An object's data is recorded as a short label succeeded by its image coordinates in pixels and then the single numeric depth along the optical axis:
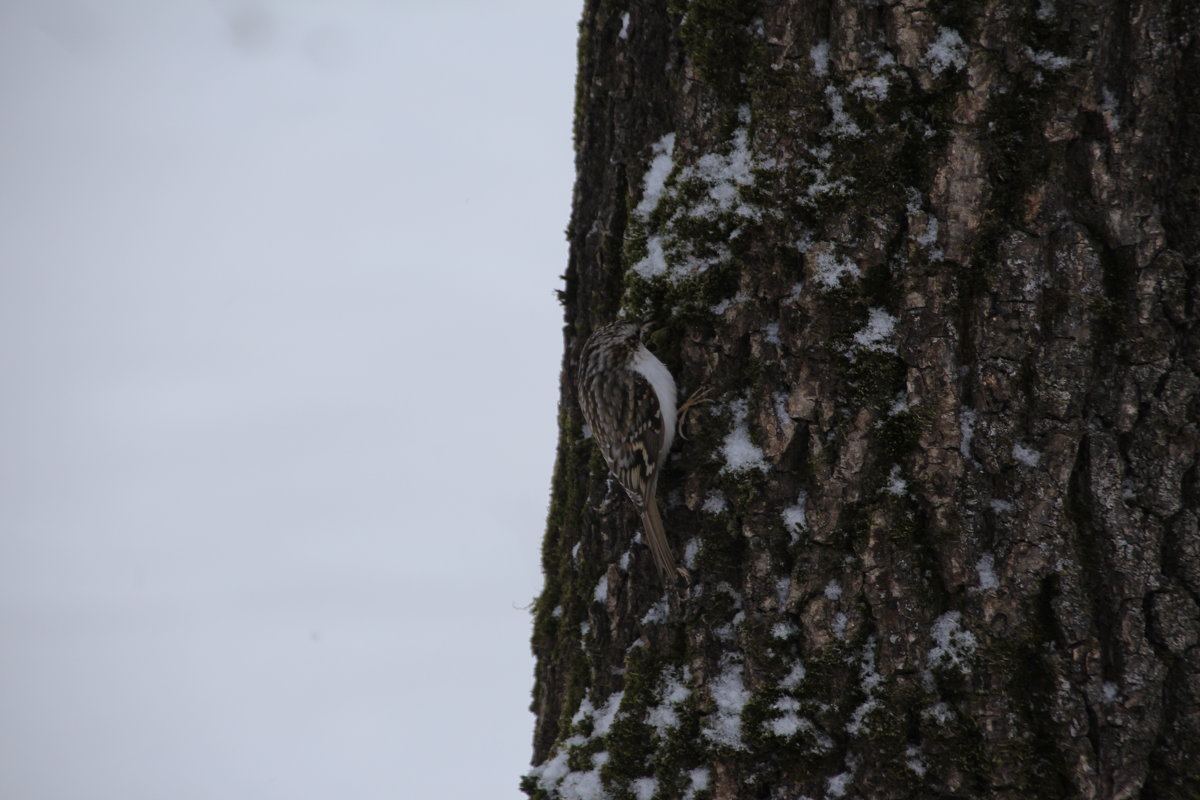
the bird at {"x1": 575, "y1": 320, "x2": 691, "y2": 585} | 7.03
